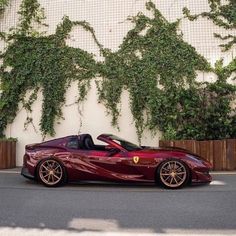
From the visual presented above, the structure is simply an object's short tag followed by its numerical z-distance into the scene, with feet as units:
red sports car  28.04
